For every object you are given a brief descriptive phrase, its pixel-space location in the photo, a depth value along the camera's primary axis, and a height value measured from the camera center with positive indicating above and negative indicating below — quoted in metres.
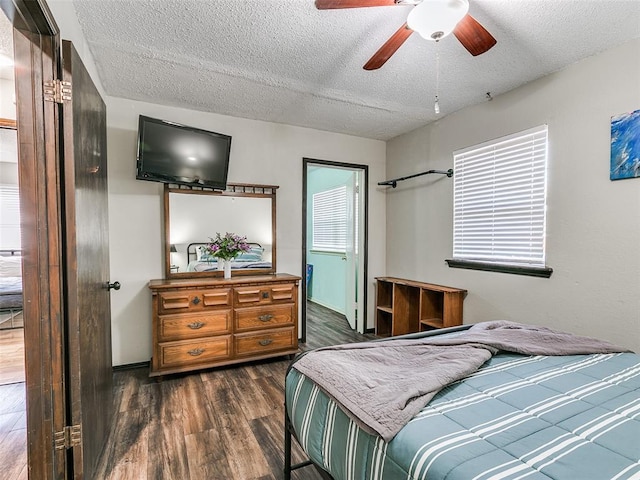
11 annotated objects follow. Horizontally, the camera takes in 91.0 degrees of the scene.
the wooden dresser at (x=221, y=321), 2.76 -0.83
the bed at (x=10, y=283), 2.09 -0.35
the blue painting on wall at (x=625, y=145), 2.02 +0.58
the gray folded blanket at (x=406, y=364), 1.04 -0.57
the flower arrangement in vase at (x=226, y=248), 3.28 -0.16
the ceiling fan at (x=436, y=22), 1.38 +1.00
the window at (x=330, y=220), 5.20 +0.24
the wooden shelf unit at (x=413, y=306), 3.17 -0.83
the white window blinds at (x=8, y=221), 2.18 +0.08
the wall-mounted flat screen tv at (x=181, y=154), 2.79 +0.74
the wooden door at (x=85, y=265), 1.38 -0.16
